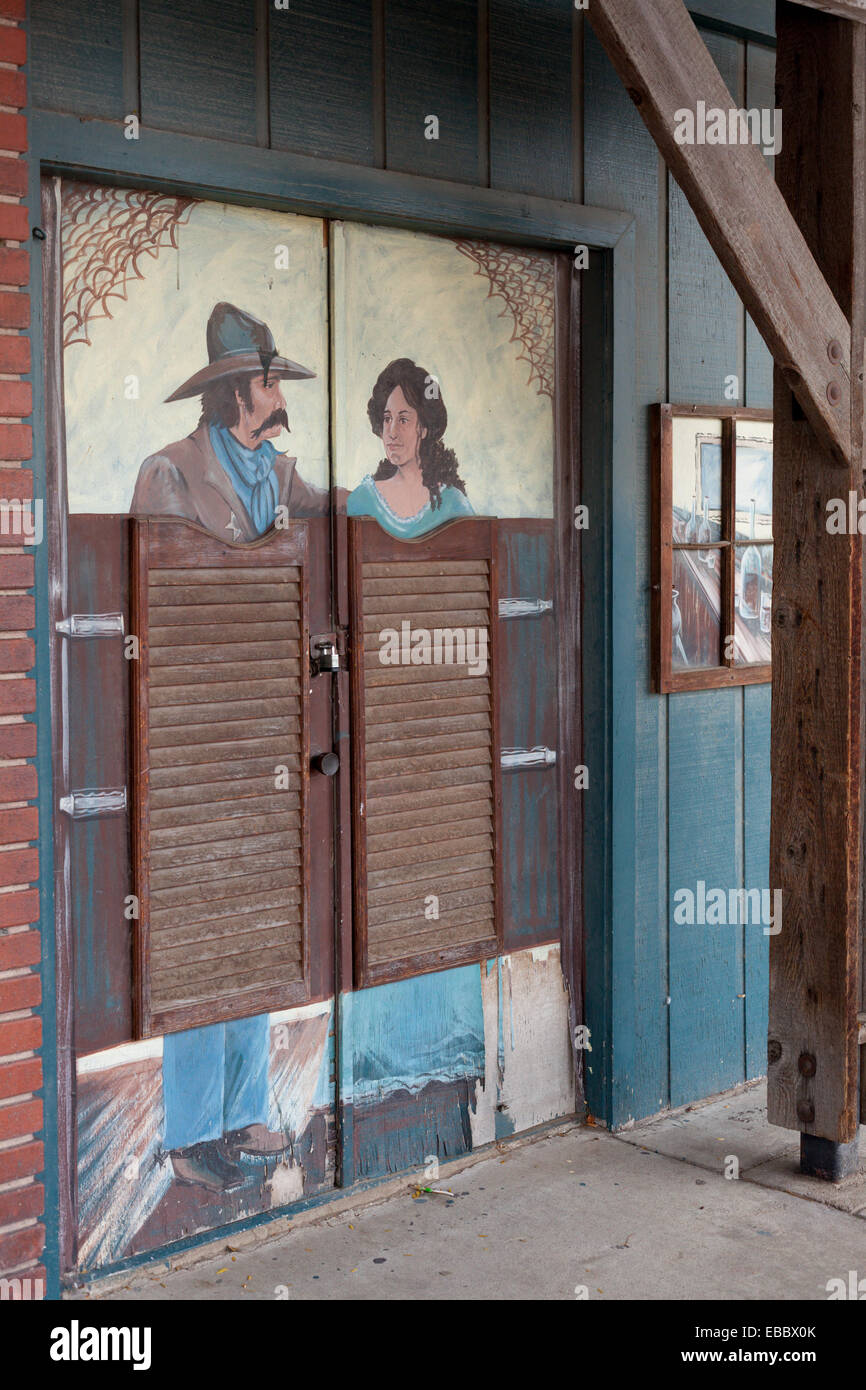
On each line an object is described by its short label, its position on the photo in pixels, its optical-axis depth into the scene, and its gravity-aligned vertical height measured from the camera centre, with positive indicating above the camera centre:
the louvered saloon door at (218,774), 3.19 -0.32
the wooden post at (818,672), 3.56 -0.10
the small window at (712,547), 4.16 +0.25
